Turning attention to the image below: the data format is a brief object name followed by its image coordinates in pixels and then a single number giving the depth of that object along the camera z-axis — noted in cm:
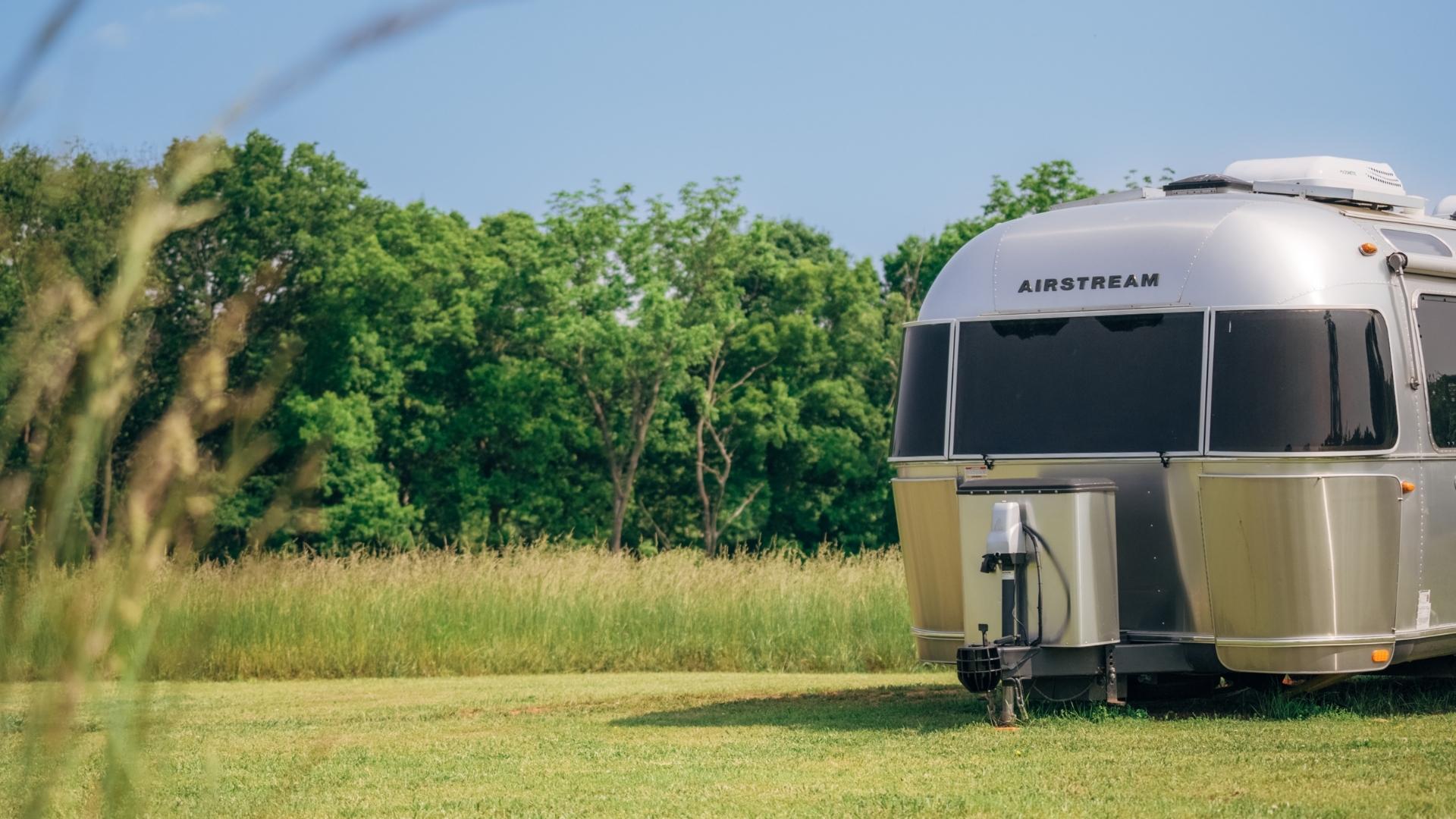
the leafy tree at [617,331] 4866
